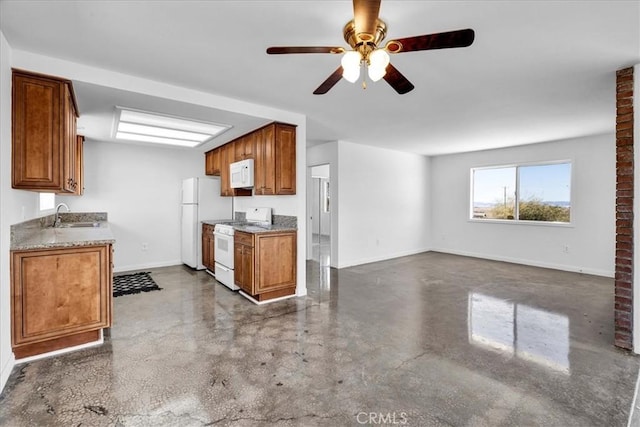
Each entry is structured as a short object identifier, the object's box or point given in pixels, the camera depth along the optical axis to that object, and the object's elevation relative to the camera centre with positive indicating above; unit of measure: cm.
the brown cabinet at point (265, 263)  379 -69
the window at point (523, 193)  570 +36
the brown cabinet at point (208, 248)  512 -65
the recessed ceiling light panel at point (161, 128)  371 +114
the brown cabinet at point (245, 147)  446 +97
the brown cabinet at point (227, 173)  522 +64
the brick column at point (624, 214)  265 -3
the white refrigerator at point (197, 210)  550 +0
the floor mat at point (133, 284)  426 -112
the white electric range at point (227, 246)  430 -53
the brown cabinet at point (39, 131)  241 +64
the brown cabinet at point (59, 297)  235 -71
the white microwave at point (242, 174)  439 +54
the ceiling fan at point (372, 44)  154 +92
